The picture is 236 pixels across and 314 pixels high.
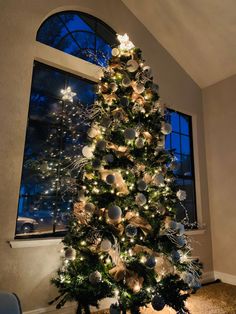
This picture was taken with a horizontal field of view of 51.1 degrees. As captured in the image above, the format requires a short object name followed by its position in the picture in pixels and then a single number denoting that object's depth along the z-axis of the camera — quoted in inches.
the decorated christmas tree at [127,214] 69.7
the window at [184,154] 148.3
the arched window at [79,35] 115.6
